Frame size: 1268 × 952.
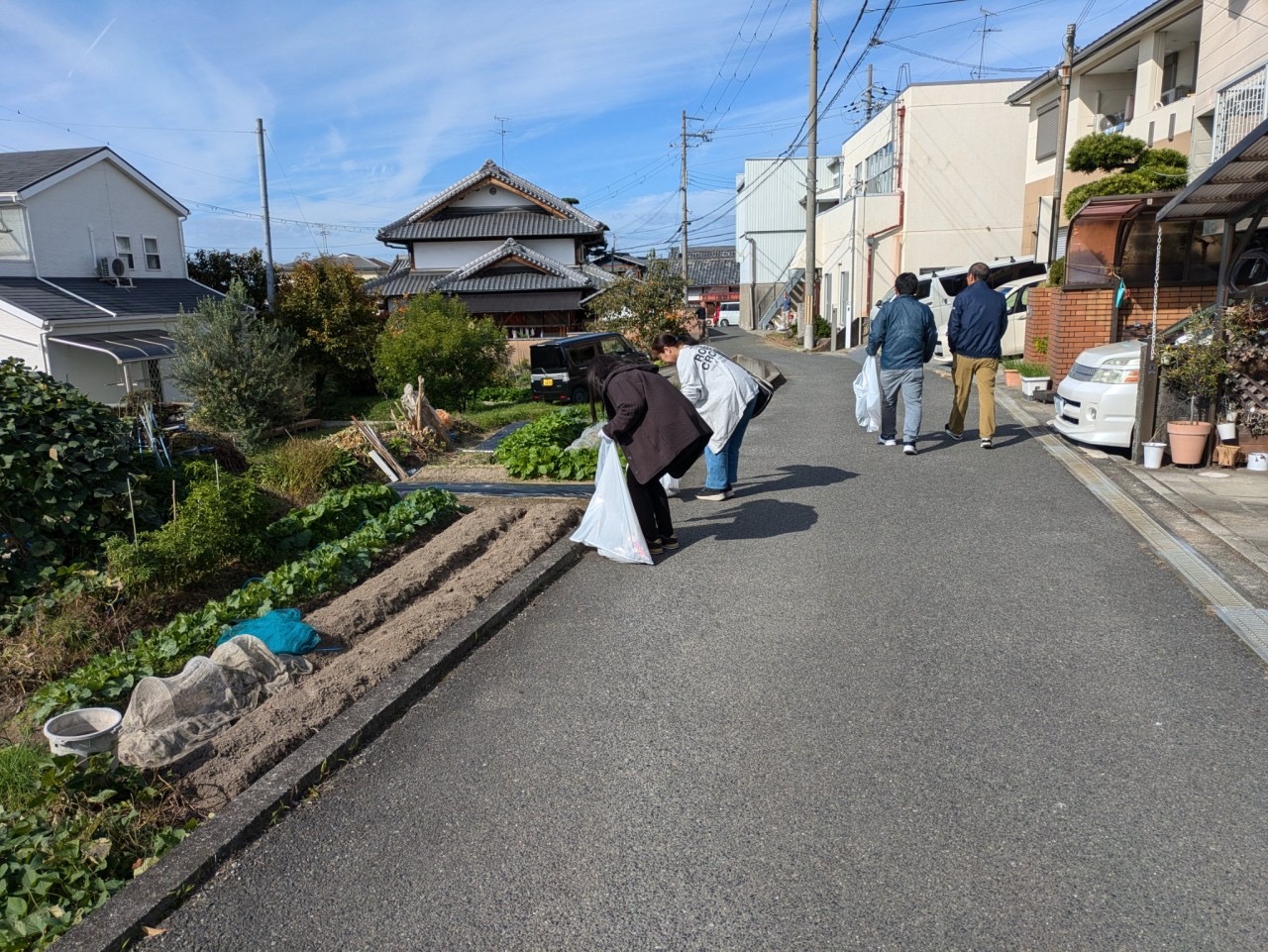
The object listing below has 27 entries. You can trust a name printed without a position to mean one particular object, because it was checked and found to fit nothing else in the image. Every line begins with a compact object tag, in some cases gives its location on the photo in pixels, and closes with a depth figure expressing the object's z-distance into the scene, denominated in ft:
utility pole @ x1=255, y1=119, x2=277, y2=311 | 84.07
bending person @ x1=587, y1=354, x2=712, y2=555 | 21.28
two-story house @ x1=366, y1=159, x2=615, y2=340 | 114.73
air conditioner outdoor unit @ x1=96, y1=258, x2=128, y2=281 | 80.11
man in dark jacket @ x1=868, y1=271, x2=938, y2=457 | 31.81
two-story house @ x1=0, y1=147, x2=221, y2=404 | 66.39
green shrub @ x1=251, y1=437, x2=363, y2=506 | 32.58
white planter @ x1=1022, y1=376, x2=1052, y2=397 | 45.51
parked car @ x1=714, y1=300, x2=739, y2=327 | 208.74
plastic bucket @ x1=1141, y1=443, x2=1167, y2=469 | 29.48
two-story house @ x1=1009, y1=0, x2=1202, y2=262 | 59.67
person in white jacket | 25.84
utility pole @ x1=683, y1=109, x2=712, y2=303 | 173.80
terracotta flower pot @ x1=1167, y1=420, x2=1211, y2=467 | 28.73
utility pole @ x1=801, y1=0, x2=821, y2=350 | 86.79
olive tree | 50.98
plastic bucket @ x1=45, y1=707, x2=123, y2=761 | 13.52
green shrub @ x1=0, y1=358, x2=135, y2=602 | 22.13
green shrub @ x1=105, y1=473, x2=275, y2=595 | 21.40
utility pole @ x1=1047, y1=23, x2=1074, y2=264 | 69.76
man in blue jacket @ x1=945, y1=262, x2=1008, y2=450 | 32.24
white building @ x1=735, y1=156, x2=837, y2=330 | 180.65
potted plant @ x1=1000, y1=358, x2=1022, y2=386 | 50.31
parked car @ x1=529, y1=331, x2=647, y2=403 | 65.62
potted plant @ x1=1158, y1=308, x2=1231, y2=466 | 28.53
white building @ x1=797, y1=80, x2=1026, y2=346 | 94.32
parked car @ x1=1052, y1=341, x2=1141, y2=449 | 31.19
